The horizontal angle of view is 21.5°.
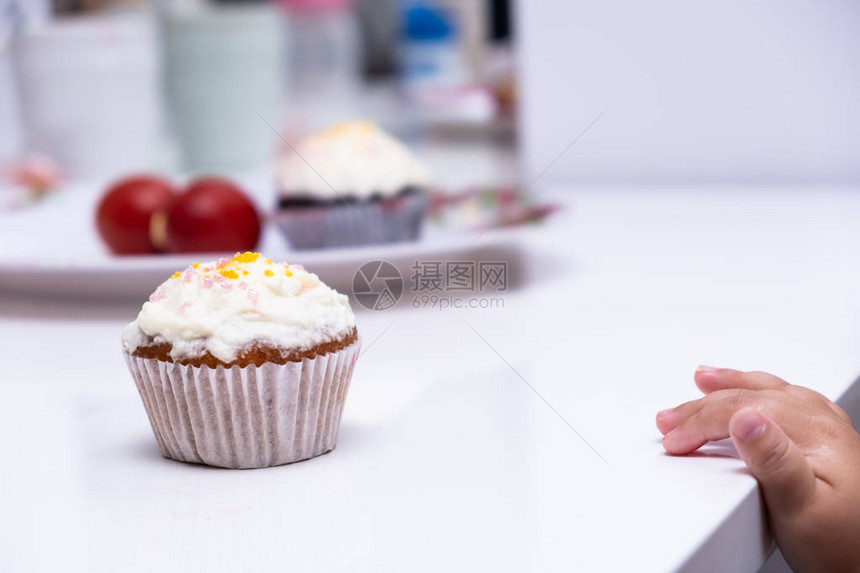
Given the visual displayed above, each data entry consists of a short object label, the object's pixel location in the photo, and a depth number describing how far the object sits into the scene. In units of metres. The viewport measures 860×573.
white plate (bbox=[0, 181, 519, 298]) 0.81
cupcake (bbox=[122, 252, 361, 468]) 0.64
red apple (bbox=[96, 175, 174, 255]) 0.93
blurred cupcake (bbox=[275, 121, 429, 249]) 0.92
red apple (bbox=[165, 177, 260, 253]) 0.90
